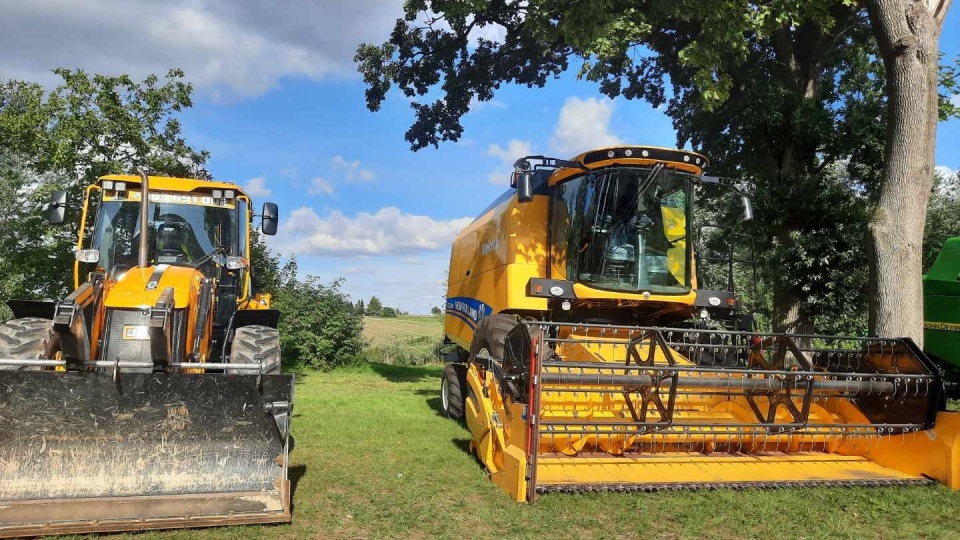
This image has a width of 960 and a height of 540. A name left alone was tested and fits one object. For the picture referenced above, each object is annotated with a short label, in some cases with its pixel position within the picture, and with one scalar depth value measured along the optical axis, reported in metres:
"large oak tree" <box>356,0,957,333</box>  11.09
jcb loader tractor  4.23
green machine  10.69
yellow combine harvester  5.43
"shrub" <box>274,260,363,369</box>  17.97
